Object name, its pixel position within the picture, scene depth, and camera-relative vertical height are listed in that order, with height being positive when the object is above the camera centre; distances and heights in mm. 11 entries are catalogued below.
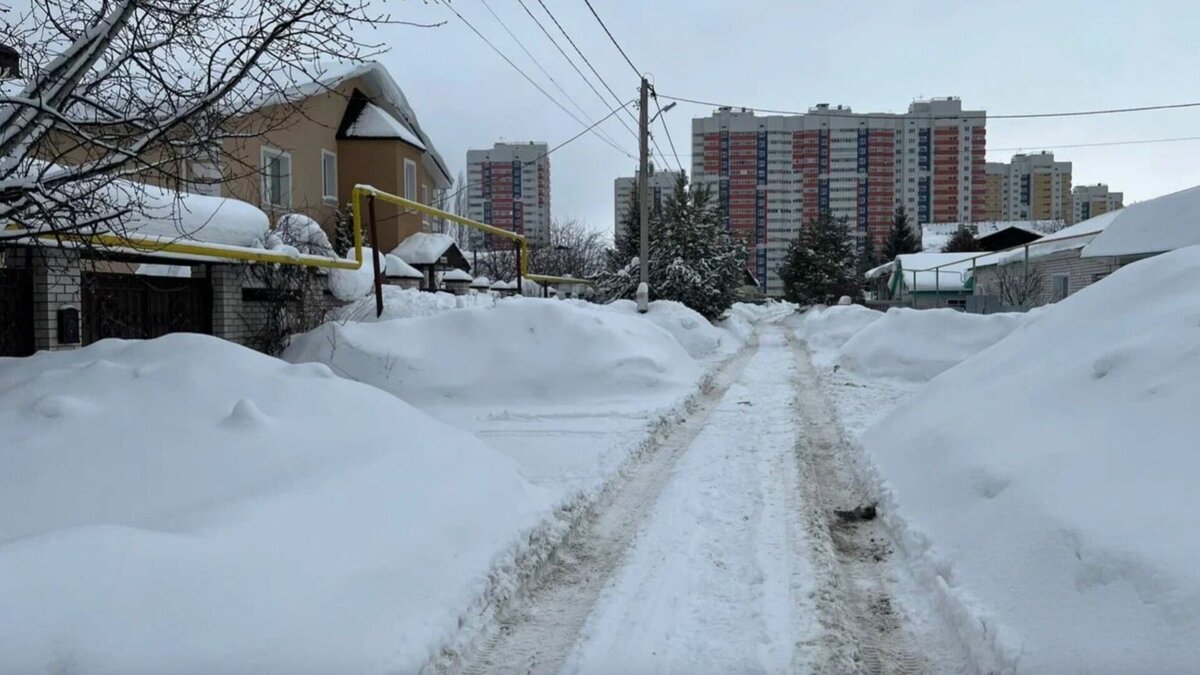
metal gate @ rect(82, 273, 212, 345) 10280 -226
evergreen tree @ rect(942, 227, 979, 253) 53781 +3064
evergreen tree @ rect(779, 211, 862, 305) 50781 +1562
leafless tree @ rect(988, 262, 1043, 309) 27188 +131
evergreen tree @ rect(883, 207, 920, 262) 66125 +4057
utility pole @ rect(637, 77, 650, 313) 22719 +2864
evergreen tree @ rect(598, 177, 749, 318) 31000 +1037
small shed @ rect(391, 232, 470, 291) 23375 +1053
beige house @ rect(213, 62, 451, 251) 21328 +3768
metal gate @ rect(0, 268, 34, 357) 8891 -248
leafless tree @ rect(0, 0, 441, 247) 5625 +1390
